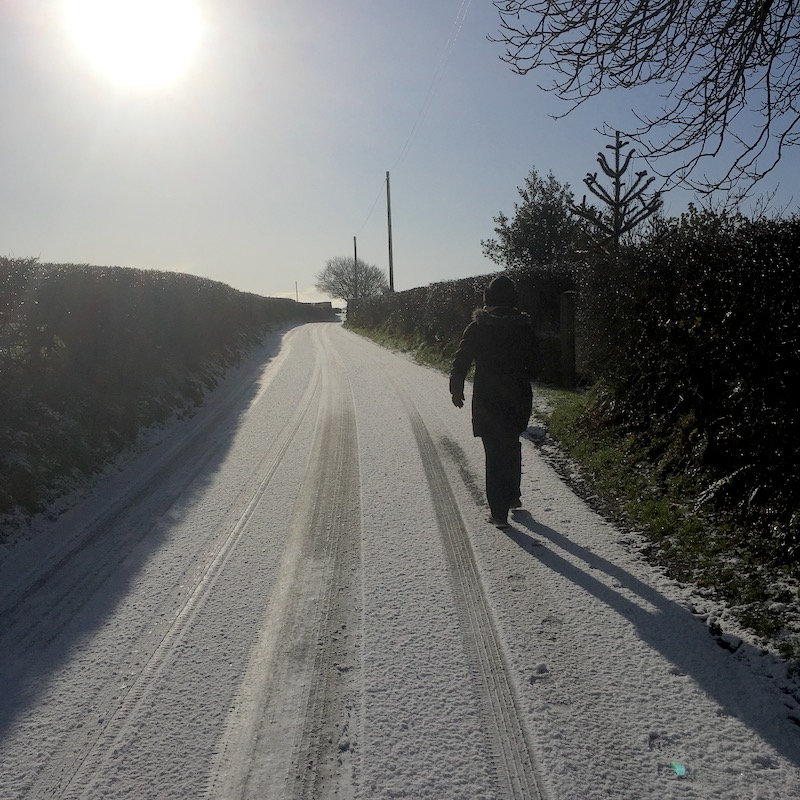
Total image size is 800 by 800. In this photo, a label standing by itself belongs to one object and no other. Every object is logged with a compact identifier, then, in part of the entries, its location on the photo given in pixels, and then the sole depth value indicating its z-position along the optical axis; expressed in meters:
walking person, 4.80
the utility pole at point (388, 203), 38.12
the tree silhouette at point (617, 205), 18.44
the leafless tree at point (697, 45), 4.05
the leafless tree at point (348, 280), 84.94
